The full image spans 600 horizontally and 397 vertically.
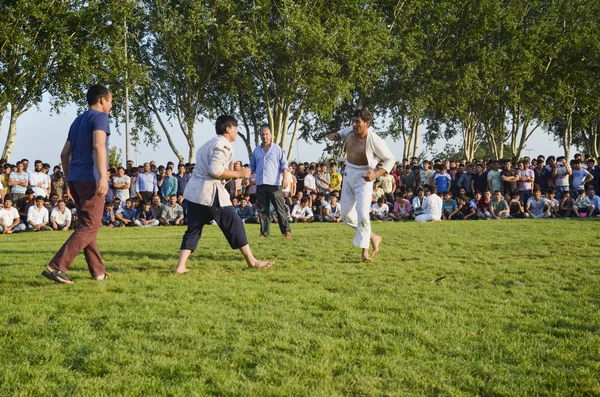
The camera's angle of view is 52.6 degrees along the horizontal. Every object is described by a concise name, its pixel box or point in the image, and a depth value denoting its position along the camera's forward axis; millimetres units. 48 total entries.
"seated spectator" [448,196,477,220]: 20281
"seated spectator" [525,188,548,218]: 19969
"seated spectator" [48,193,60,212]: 17984
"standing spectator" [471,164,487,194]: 21531
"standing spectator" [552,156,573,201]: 20469
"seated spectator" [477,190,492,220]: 20219
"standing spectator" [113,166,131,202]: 19172
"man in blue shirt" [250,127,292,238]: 11617
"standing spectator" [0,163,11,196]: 17938
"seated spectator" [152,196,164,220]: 19469
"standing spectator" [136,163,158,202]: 19812
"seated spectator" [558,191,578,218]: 20078
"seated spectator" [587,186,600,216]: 19672
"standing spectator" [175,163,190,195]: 20102
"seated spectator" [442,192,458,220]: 20250
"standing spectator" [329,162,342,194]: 21156
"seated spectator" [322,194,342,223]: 19859
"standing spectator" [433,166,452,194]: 20953
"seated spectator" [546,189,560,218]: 20109
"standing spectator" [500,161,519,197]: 20641
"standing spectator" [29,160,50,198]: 18156
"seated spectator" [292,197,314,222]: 19859
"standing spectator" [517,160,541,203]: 20609
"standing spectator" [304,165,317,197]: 21391
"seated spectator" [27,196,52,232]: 17172
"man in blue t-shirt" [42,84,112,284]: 6309
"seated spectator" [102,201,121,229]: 18484
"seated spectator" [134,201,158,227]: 18938
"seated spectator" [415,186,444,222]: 18797
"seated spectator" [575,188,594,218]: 19656
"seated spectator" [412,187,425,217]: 19625
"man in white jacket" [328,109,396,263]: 8219
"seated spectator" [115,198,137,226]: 19062
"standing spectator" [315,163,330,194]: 21188
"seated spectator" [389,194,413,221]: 20031
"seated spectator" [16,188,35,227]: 17484
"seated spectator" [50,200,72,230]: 17625
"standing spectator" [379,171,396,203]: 21125
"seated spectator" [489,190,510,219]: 19922
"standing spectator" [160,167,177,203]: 19766
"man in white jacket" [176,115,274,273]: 7098
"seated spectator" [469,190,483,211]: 20422
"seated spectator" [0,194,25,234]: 16656
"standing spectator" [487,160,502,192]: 21031
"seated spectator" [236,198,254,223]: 19781
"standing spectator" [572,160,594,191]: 20438
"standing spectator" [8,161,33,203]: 17891
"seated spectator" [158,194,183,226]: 19266
